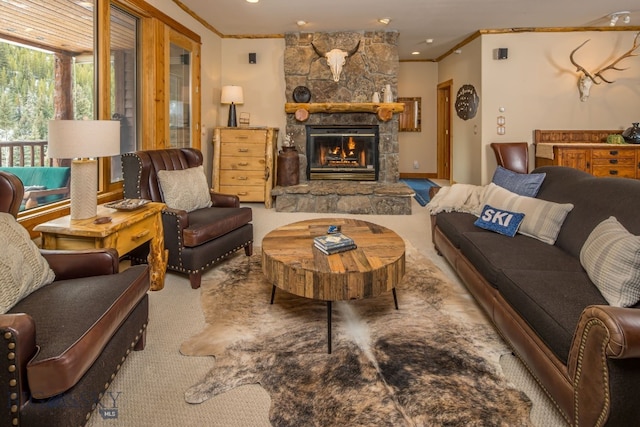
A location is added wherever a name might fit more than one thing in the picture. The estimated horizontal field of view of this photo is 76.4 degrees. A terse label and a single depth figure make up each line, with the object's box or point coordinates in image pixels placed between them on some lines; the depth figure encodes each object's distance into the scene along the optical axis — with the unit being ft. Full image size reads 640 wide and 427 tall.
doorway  27.43
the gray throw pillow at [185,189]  10.73
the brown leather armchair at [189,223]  9.59
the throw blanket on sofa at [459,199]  11.59
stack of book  7.70
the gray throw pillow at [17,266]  5.09
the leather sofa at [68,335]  4.01
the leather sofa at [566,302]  4.17
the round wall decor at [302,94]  20.24
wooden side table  7.43
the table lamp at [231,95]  19.57
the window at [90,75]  8.52
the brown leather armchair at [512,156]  18.54
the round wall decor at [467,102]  21.12
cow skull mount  19.08
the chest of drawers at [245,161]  19.29
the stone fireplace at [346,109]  19.92
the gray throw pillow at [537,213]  8.54
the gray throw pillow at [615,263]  5.35
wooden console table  17.35
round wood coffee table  6.70
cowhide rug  5.37
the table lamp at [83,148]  7.26
